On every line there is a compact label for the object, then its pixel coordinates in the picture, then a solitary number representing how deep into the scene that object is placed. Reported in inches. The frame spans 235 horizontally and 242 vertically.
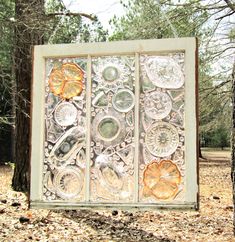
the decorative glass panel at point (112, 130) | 87.5
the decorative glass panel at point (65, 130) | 89.3
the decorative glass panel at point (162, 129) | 86.4
